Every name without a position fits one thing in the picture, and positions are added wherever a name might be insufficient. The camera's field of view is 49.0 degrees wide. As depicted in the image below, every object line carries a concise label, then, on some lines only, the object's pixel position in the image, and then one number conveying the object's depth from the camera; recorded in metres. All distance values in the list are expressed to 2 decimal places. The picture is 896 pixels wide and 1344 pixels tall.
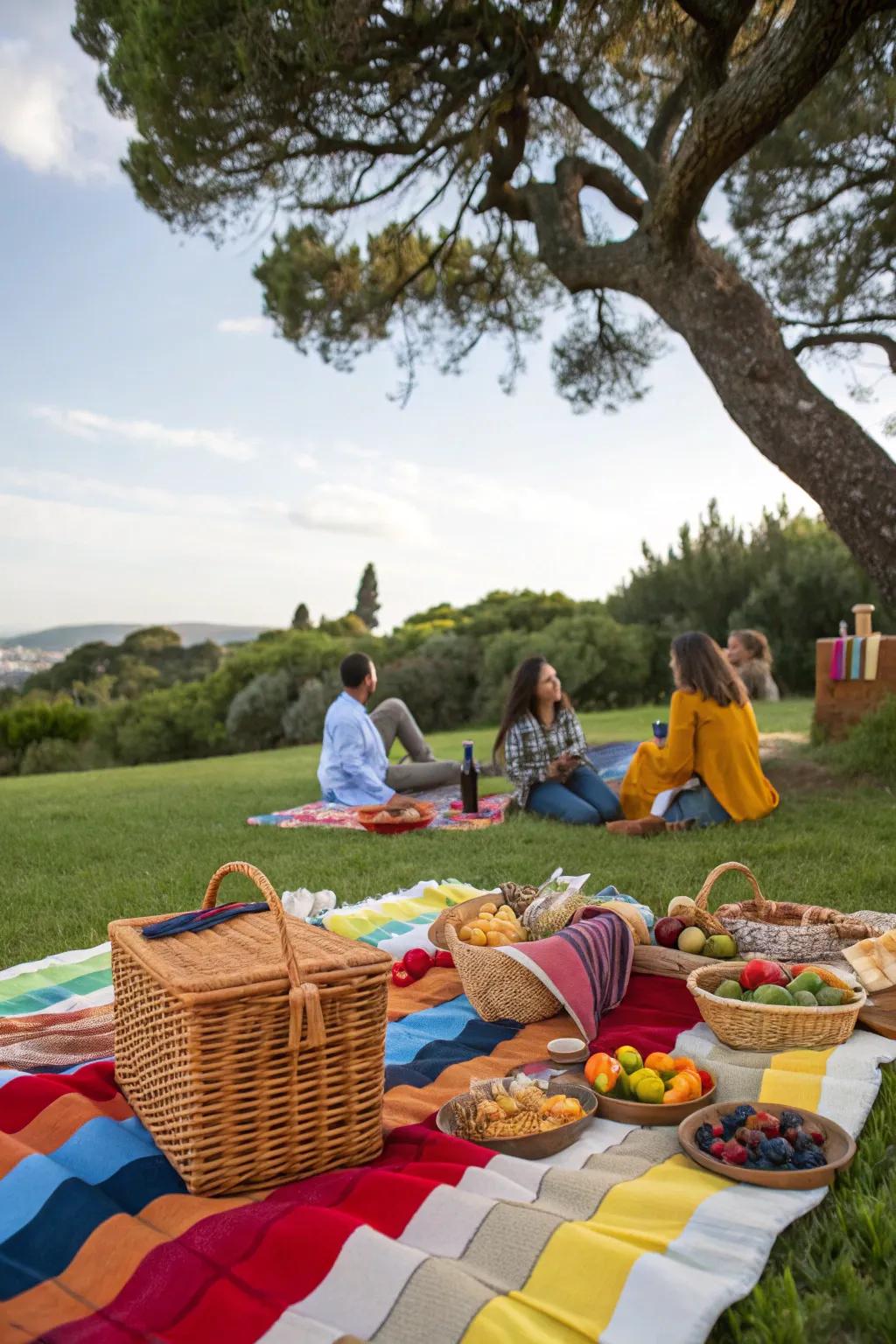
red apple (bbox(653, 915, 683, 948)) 3.23
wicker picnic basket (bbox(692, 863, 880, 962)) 3.07
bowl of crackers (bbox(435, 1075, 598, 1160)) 2.07
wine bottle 6.67
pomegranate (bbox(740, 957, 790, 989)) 2.66
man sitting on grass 6.96
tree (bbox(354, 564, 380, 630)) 35.16
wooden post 6.81
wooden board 2.61
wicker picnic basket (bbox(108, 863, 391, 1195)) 1.87
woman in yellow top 5.74
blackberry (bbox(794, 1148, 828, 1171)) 1.91
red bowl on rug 6.24
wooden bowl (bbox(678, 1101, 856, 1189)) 1.86
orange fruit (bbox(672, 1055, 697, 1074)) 2.33
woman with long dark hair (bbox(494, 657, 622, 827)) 6.37
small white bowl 2.54
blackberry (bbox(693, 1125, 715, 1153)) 2.04
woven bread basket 2.80
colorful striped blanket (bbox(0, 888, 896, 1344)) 1.52
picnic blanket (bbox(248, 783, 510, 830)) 6.47
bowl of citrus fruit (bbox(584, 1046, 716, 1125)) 2.21
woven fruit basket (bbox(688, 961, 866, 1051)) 2.49
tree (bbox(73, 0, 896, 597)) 6.34
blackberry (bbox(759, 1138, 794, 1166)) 1.92
